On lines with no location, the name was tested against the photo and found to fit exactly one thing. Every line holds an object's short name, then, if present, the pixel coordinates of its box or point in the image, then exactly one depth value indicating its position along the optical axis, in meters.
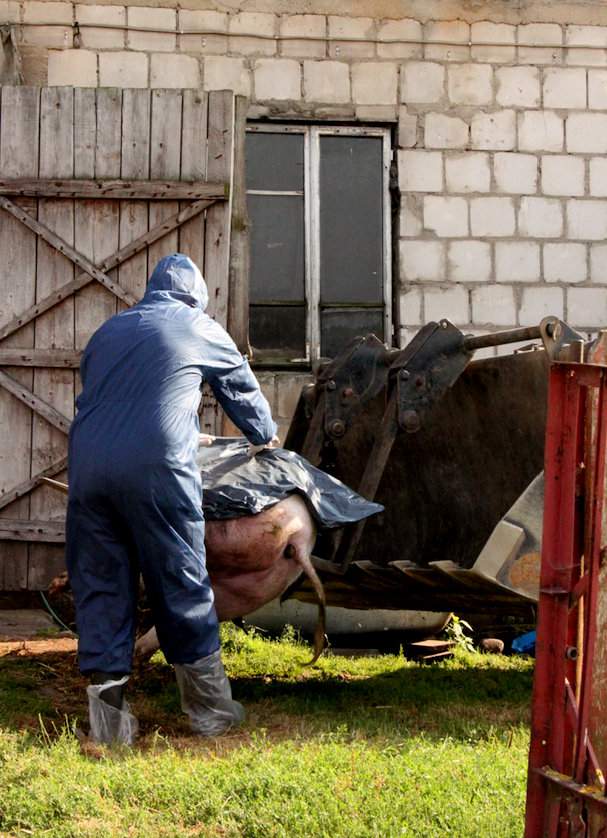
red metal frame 5.54
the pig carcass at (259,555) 9.63
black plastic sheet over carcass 9.60
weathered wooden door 15.06
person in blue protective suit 8.87
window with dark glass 17.80
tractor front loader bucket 10.23
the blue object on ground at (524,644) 14.97
